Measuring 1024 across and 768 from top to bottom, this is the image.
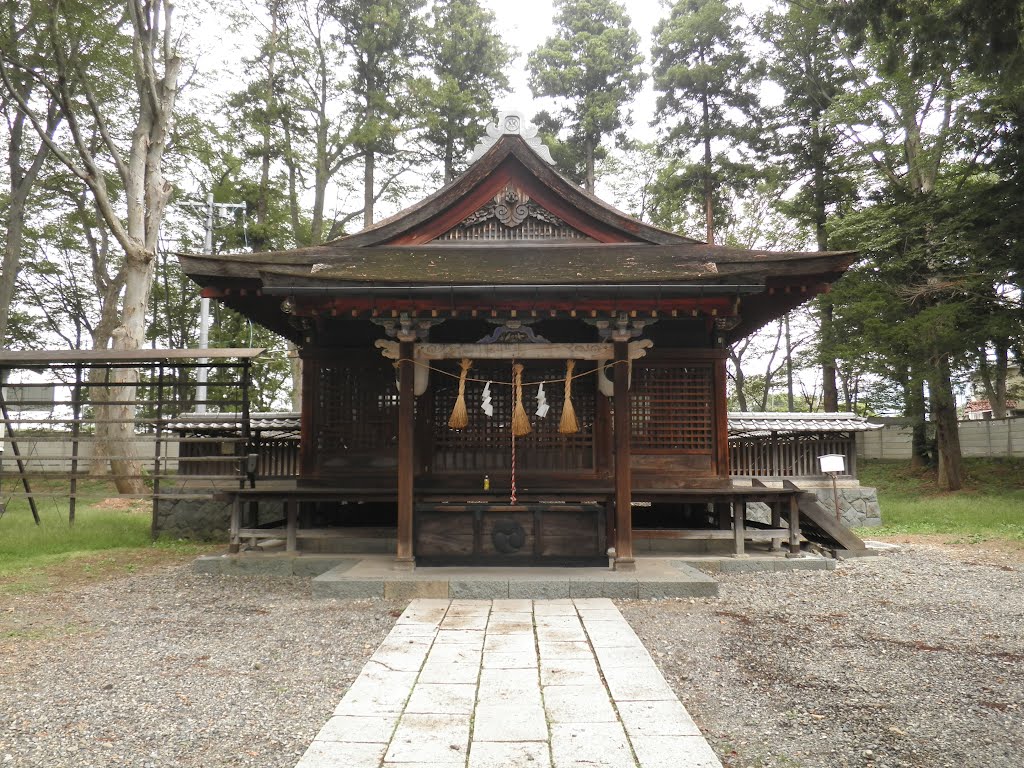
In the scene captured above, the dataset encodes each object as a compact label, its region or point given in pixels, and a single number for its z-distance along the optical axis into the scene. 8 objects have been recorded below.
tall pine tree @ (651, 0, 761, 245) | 24.34
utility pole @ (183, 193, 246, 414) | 19.71
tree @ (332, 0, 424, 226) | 23.62
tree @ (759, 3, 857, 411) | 21.84
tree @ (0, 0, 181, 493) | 13.92
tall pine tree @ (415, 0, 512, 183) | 23.84
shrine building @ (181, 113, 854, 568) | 7.27
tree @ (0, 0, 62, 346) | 19.67
